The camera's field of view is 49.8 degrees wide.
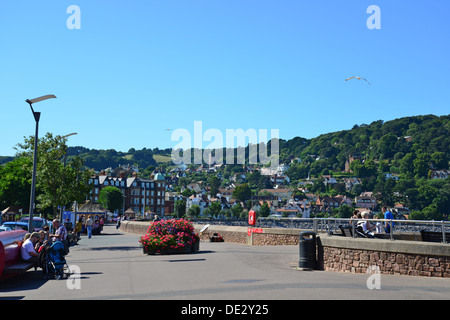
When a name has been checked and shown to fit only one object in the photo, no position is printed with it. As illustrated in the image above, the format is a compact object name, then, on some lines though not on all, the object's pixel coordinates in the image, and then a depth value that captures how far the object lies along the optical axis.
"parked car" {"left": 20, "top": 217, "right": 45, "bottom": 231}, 29.51
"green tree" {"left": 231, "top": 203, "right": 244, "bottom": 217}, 183.88
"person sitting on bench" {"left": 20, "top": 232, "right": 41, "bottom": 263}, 13.27
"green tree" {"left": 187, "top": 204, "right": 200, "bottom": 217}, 166.45
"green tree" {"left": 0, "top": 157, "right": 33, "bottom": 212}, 65.12
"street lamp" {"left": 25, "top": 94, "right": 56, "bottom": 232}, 20.50
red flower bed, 20.95
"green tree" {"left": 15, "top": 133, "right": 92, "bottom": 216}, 27.48
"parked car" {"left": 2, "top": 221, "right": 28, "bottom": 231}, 25.53
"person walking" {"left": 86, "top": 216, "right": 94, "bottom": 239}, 37.34
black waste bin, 14.68
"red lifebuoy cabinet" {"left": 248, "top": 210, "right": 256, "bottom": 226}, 30.14
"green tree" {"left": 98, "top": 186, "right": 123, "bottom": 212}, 126.12
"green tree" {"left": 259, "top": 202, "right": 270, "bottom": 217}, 190.75
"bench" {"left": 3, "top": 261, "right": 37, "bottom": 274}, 11.96
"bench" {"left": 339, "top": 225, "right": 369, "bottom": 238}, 15.24
